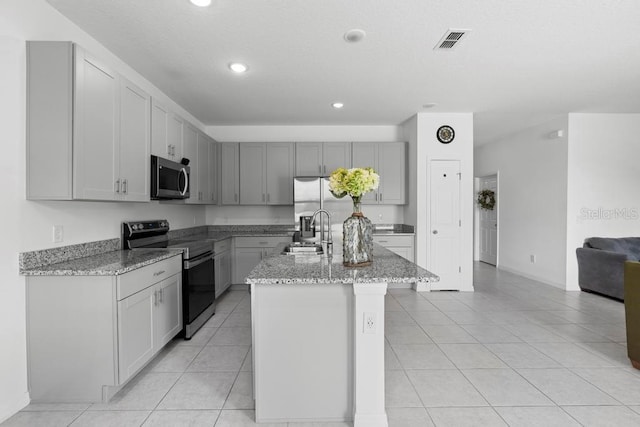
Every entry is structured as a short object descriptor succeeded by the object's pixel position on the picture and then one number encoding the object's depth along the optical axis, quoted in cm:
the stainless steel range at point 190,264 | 313
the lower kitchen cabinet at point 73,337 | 207
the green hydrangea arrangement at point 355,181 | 209
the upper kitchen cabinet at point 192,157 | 401
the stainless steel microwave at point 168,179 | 316
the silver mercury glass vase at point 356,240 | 206
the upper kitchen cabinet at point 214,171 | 489
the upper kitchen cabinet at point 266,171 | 523
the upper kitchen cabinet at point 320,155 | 522
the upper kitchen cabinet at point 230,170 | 524
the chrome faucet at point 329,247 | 257
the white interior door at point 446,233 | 493
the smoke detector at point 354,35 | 257
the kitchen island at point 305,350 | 187
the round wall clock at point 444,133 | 489
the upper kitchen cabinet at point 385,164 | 521
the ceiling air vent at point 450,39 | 257
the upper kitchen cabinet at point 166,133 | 321
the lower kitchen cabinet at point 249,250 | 498
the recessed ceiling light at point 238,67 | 314
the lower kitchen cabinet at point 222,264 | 429
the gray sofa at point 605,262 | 428
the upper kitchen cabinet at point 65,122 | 210
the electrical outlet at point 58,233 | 230
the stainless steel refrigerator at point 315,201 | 491
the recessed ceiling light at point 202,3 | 216
